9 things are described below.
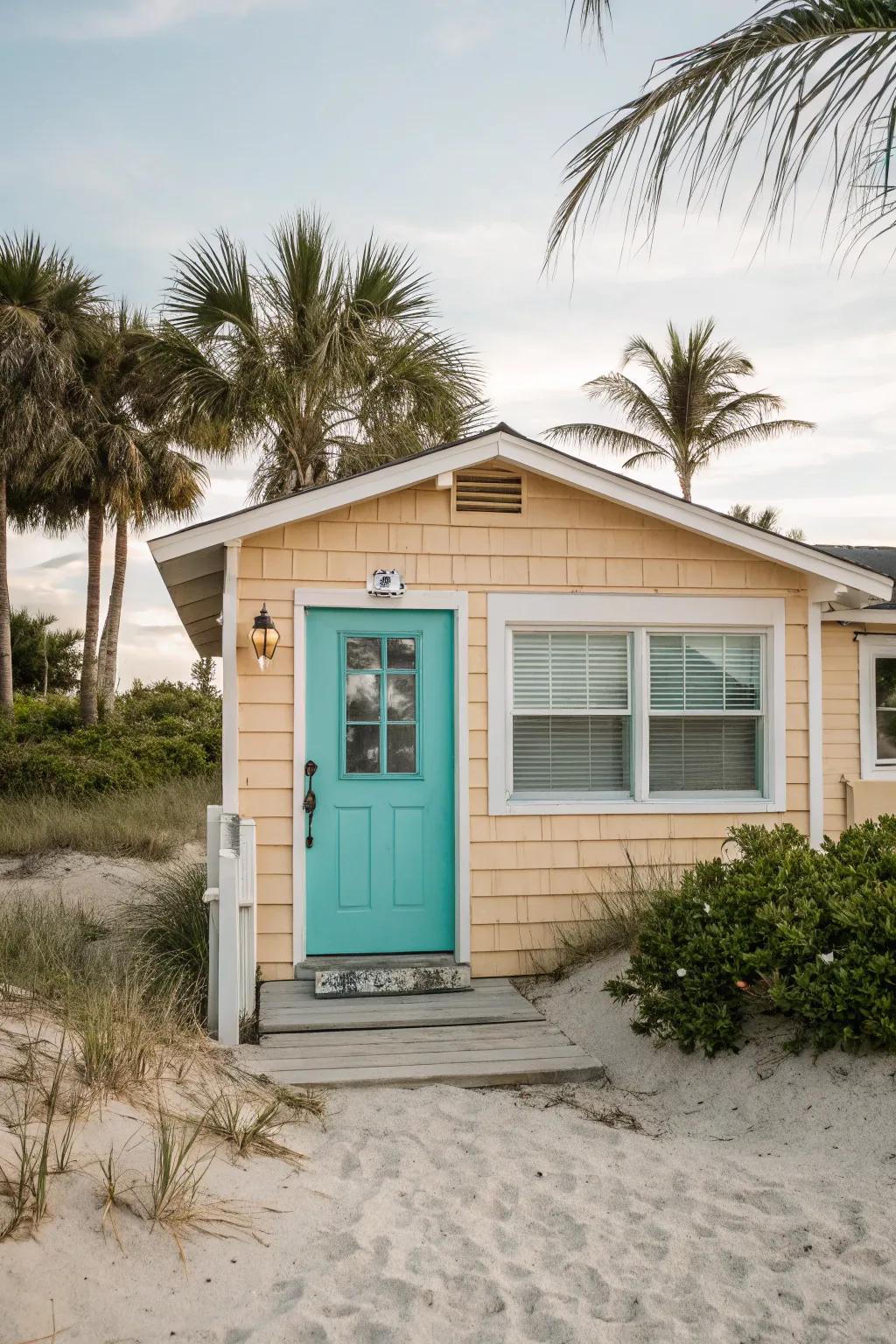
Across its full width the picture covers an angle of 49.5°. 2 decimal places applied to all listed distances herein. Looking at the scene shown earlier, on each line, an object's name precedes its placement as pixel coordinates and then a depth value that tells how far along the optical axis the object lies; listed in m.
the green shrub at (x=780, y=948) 4.17
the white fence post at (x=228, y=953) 5.15
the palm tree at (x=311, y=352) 13.14
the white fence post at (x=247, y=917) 5.59
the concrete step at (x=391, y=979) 6.15
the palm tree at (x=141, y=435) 21.31
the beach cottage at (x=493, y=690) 6.45
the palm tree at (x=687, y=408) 23.94
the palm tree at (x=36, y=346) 19.77
